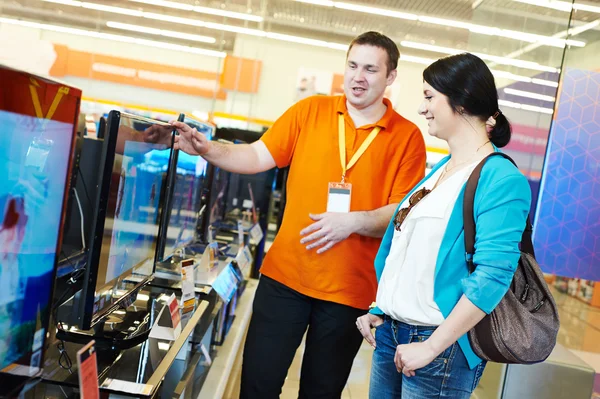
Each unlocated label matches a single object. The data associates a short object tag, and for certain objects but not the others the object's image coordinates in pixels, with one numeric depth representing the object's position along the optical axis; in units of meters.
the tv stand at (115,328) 1.65
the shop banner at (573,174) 3.98
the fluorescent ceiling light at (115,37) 7.21
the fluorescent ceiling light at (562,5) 4.03
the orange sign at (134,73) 7.75
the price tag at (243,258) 3.45
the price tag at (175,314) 1.88
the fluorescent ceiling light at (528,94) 4.09
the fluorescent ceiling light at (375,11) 10.14
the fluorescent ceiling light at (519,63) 4.17
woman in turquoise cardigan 1.45
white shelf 2.81
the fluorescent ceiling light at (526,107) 4.07
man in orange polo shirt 2.29
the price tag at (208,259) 2.78
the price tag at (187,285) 2.26
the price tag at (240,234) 4.00
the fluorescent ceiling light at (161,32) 8.05
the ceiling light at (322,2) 10.05
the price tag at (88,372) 1.09
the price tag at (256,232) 4.35
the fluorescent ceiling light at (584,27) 4.04
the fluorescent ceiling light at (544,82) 4.08
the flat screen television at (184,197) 2.37
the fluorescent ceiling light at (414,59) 11.37
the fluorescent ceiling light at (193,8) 8.30
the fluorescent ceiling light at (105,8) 7.62
